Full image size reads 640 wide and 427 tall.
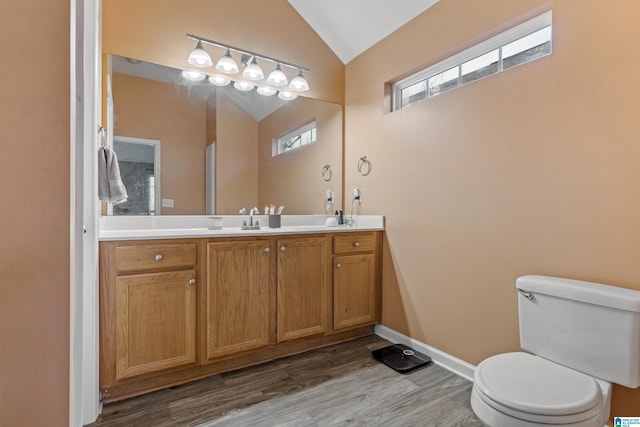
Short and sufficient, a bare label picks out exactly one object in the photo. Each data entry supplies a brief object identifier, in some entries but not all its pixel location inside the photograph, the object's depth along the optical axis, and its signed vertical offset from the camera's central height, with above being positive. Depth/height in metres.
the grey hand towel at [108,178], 1.63 +0.17
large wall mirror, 2.11 +0.52
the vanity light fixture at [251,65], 2.24 +1.11
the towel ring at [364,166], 2.67 +0.39
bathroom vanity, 1.62 -0.53
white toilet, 1.02 -0.61
